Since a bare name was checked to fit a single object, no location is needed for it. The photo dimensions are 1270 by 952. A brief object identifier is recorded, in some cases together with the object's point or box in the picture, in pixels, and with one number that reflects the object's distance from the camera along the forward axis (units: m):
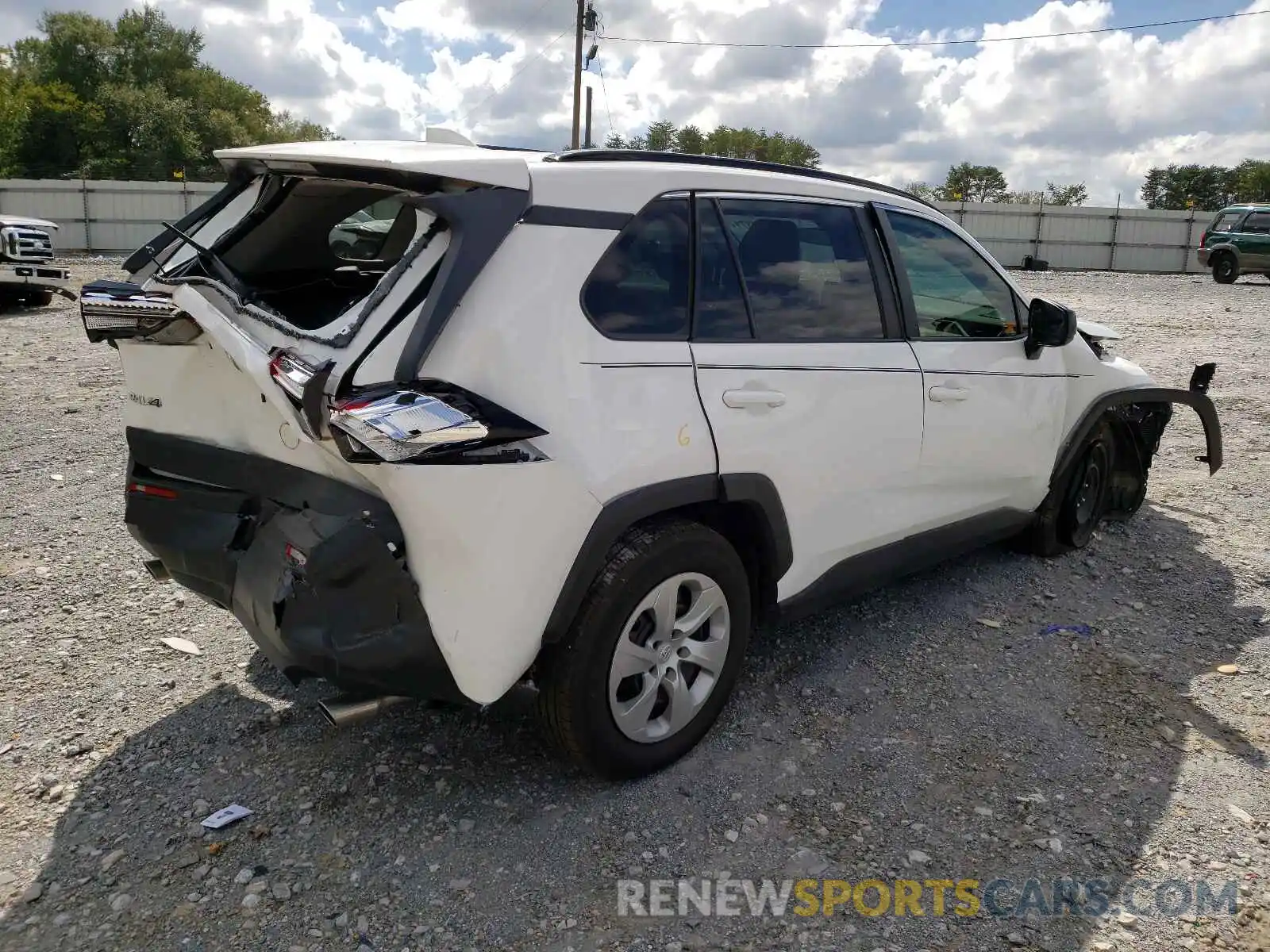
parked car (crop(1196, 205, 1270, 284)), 22.59
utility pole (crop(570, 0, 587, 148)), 27.98
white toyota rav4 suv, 2.50
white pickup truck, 13.38
